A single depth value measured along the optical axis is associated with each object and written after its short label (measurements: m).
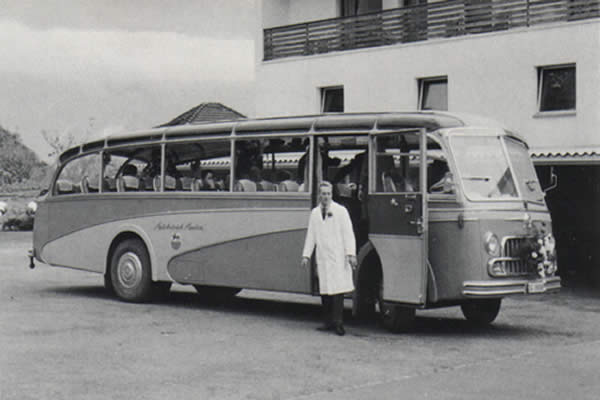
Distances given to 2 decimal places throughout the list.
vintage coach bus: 12.39
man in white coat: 12.59
